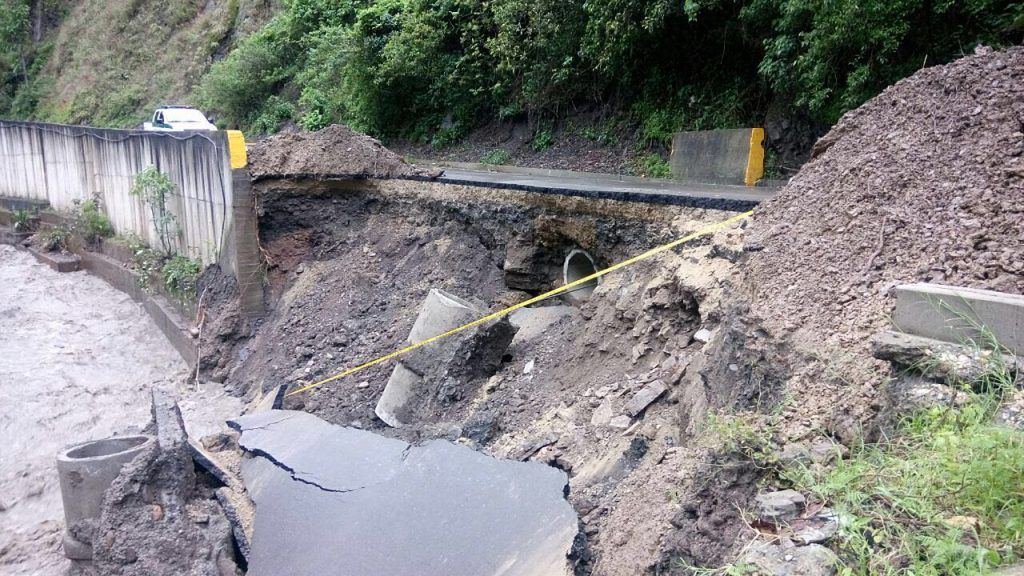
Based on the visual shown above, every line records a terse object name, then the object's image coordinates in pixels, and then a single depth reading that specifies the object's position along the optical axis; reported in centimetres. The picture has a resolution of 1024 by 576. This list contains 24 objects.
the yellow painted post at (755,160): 1022
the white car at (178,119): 2003
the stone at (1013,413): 246
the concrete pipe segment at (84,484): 481
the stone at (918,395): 268
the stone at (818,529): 239
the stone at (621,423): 441
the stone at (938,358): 266
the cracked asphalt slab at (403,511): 369
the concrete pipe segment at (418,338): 617
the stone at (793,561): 228
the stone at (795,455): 279
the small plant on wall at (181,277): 990
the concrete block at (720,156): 1025
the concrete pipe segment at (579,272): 684
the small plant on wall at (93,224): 1327
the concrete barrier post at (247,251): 886
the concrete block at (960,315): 270
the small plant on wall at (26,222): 1566
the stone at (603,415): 457
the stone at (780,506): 257
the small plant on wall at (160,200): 1066
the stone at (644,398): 445
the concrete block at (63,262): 1345
